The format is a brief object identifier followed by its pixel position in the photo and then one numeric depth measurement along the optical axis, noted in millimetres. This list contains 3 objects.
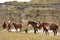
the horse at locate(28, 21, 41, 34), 29338
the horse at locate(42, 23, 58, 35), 26962
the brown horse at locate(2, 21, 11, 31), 29888
